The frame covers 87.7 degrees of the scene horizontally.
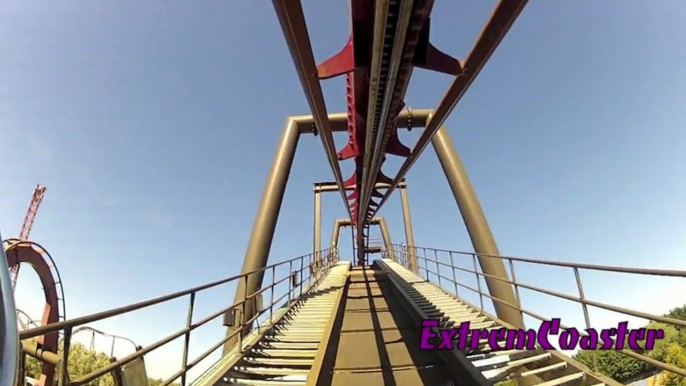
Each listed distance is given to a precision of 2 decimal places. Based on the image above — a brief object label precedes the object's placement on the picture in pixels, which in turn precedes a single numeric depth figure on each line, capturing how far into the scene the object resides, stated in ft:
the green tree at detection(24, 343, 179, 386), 87.40
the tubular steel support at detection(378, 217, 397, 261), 97.02
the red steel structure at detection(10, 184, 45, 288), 168.35
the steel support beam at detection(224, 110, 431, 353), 29.27
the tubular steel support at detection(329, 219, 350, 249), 102.99
